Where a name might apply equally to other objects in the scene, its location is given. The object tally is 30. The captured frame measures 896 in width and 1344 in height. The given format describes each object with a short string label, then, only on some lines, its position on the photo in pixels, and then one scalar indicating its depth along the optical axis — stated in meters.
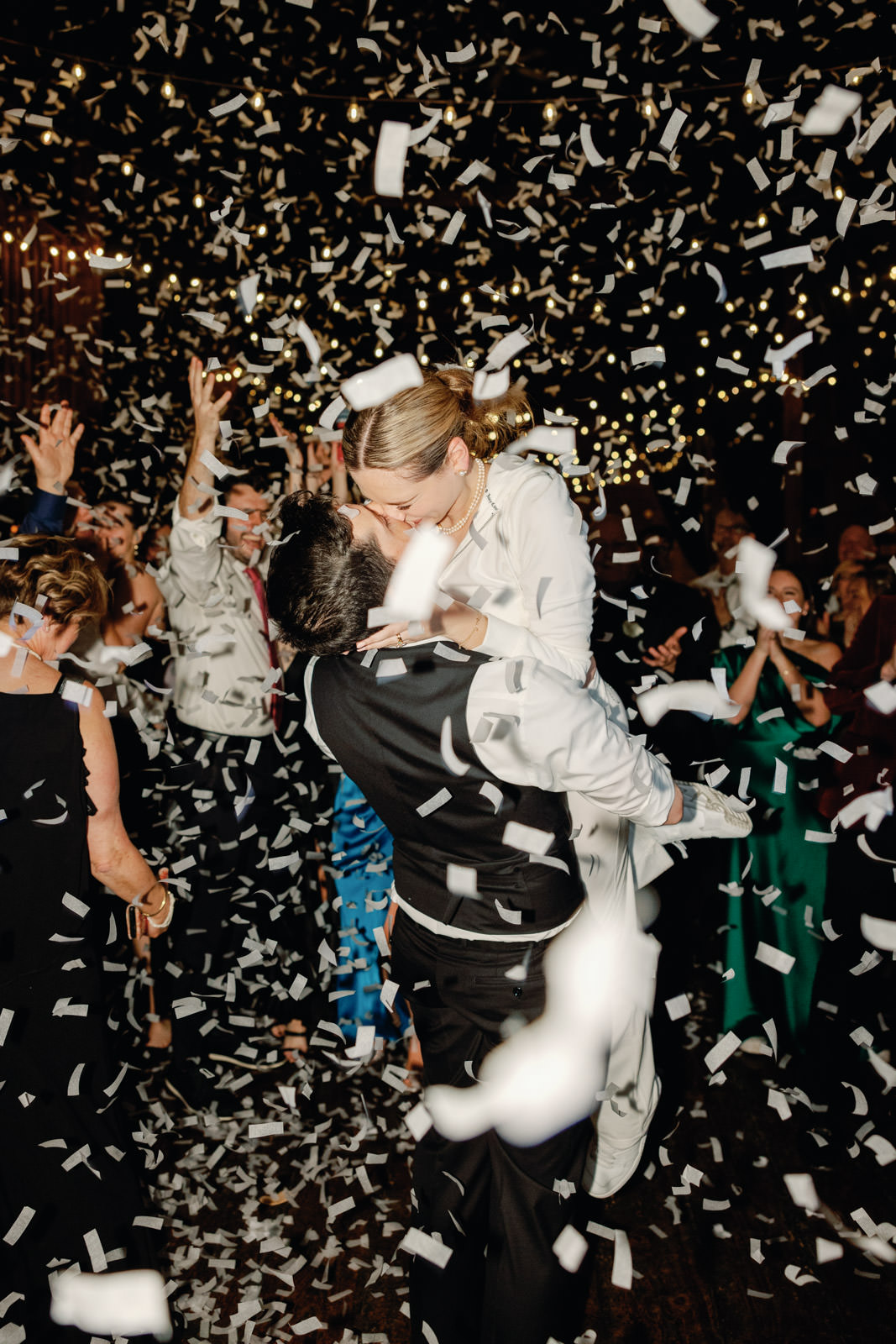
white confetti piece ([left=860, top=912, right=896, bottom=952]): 2.89
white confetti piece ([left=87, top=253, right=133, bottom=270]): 2.88
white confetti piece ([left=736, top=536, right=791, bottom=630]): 3.30
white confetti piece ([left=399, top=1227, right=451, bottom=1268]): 1.75
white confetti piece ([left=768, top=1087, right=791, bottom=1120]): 3.02
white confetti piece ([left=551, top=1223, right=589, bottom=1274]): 1.72
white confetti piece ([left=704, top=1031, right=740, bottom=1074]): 3.30
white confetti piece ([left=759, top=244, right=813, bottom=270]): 2.68
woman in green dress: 3.32
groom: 1.48
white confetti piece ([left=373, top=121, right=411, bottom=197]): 2.73
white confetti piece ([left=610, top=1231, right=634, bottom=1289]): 2.34
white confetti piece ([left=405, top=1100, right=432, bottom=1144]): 1.74
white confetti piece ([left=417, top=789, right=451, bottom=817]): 1.57
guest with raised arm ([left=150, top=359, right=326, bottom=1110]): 3.17
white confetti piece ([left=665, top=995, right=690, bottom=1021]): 2.93
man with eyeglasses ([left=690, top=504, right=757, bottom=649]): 4.10
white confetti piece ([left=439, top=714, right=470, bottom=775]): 1.49
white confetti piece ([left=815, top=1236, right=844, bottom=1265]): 2.39
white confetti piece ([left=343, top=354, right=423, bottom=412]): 2.00
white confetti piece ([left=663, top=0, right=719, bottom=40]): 3.02
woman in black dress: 1.97
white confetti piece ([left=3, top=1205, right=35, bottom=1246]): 1.97
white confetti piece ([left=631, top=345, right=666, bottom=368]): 2.68
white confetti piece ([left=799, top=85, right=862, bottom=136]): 2.73
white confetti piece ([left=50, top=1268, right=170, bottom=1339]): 1.99
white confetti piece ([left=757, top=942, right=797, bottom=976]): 3.34
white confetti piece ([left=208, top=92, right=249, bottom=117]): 3.16
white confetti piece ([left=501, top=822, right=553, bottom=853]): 1.59
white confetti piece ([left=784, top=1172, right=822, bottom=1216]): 2.61
